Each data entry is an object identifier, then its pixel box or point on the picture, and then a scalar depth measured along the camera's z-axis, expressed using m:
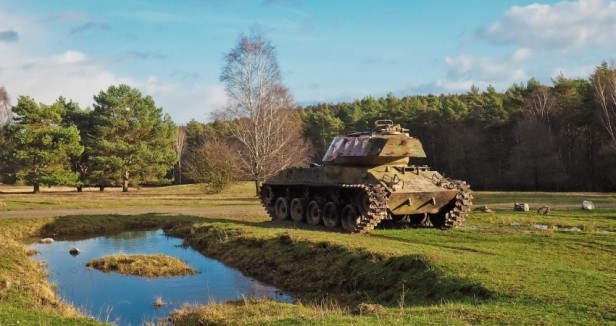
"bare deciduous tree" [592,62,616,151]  49.59
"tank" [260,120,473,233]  20.19
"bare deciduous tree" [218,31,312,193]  38.91
